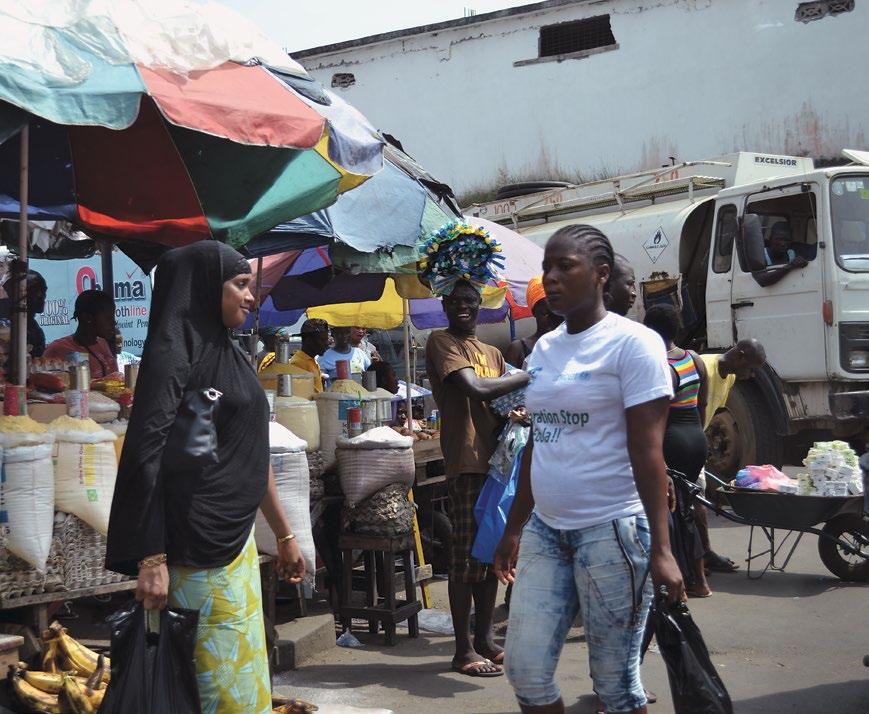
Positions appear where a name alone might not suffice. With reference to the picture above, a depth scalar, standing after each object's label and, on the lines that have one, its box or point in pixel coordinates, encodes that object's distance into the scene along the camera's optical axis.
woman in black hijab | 2.91
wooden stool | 5.92
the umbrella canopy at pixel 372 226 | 6.18
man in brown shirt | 5.22
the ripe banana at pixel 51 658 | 4.18
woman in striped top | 5.76
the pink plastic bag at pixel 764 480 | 6.74
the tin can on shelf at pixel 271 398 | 5.51
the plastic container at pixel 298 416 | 5.80
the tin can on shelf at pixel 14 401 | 4.11
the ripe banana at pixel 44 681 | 4.06
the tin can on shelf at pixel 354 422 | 6.03
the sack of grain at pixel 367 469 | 5.87
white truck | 9.25
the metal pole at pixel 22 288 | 4.48
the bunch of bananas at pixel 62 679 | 4.00
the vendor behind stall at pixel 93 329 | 6.41
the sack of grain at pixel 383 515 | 5.90
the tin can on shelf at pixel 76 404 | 4.32
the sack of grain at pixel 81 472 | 4.20
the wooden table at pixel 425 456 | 6.84
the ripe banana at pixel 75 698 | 4.03
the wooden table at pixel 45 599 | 4.08
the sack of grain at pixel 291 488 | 5.05
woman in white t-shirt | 3.13
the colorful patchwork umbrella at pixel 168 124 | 4.11
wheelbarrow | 6.41
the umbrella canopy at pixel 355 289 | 8.98
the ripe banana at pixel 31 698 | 3.98
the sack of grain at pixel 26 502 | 3.97
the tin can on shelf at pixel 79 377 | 4.41
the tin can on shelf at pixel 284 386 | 5.93
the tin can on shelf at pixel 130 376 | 5.15
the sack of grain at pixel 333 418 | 6.28
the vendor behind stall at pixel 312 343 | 8.59
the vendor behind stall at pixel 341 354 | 10.39
